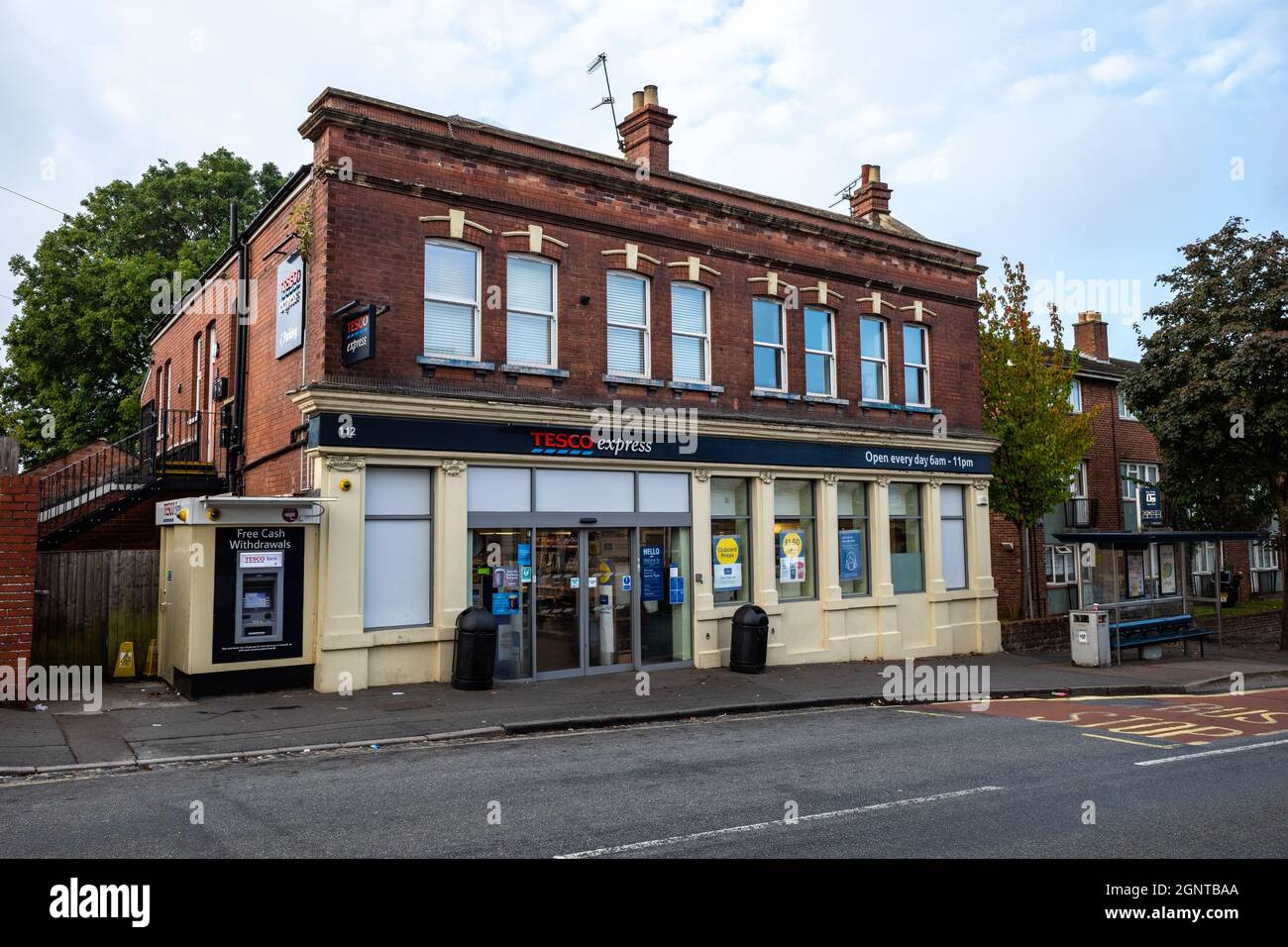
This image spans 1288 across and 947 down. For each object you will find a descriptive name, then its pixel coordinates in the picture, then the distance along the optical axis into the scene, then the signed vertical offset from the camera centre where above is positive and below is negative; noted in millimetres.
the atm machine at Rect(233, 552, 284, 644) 12805 -458
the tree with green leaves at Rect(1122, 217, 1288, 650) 21109 +4266
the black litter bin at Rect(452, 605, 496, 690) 13586 -1301
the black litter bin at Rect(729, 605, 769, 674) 16438 -1412
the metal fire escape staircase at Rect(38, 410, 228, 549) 16031 +1614
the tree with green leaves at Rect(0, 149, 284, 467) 30453 +8622
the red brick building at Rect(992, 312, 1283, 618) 27562 +2031
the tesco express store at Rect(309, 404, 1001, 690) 13773 +268
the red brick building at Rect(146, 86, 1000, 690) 13898 +2784
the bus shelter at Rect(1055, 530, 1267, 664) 19219 -582
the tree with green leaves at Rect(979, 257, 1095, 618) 23406 +3486
